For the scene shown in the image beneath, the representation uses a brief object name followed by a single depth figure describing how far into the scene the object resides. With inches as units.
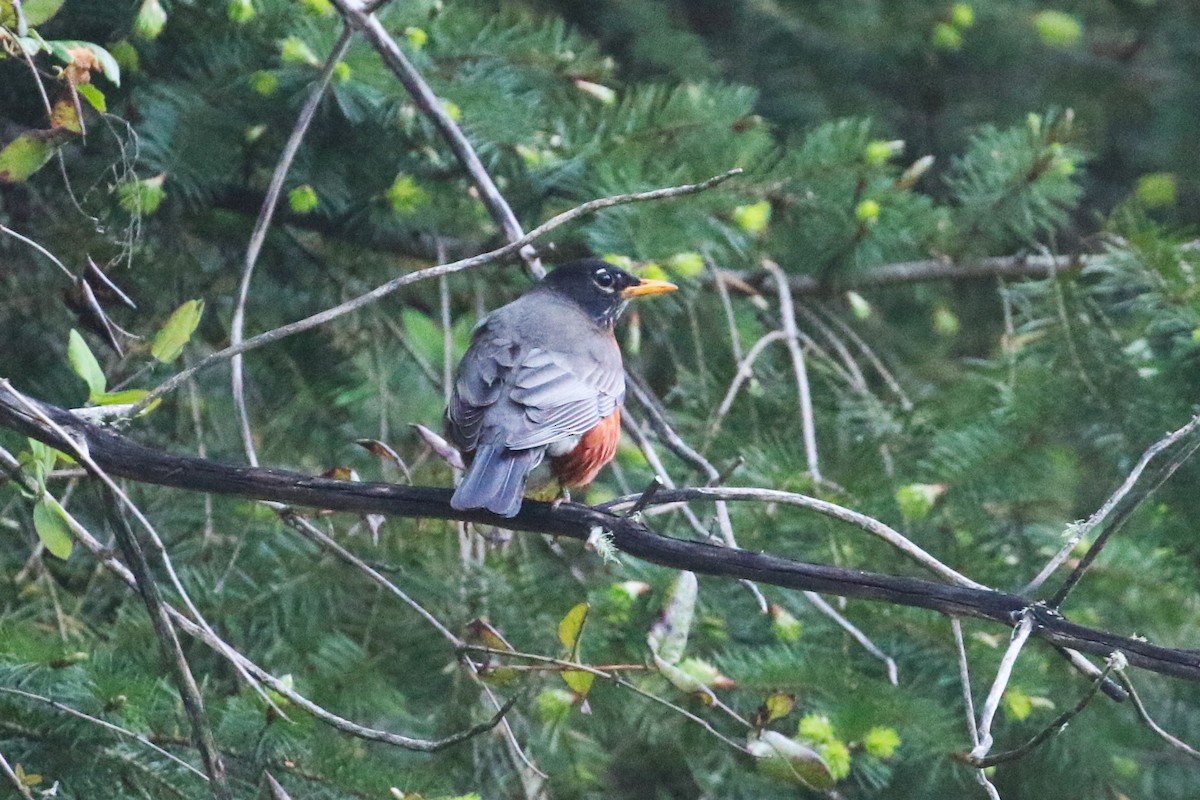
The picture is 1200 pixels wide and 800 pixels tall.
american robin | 204.5
